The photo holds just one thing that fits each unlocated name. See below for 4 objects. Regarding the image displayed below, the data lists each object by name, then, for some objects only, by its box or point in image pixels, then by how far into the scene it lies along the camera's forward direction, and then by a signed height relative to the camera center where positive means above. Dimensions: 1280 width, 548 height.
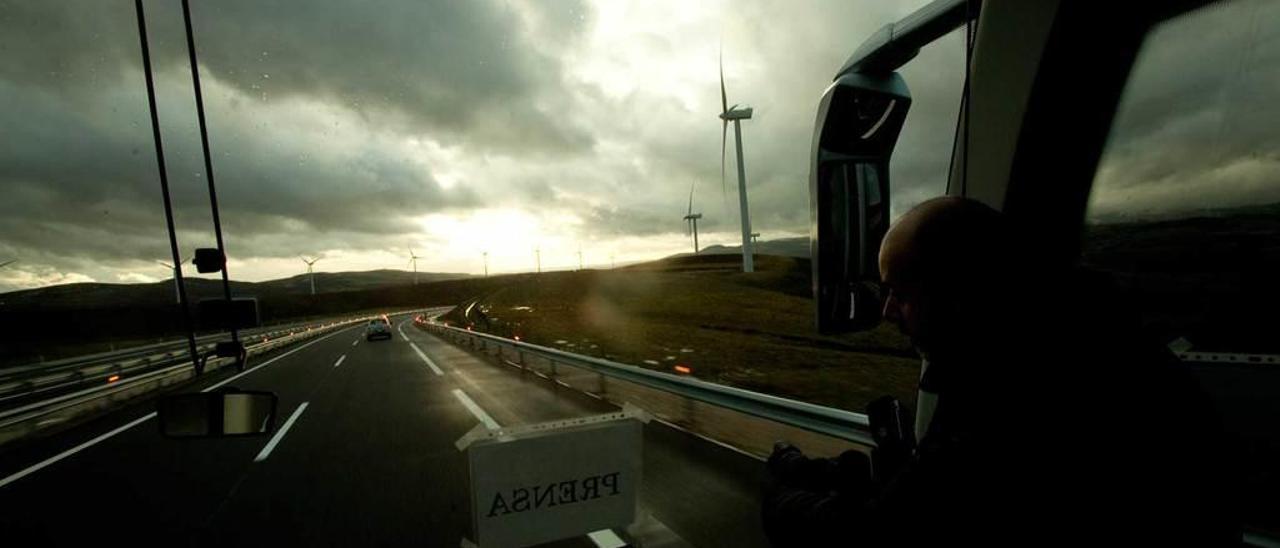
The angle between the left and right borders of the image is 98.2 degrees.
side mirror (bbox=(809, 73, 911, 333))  2.35 +0.18
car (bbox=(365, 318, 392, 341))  35.12 -3.19
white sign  3.21 -1.30
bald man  1.15 -0.43
